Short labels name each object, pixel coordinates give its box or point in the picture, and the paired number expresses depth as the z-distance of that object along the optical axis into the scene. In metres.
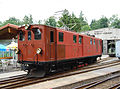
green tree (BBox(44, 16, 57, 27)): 78.50
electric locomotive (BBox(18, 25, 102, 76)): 8.88
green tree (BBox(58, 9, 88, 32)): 41.34
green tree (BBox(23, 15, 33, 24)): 95.88
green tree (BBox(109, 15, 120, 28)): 91.44
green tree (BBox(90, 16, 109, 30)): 85.10
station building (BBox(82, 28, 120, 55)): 33.59
